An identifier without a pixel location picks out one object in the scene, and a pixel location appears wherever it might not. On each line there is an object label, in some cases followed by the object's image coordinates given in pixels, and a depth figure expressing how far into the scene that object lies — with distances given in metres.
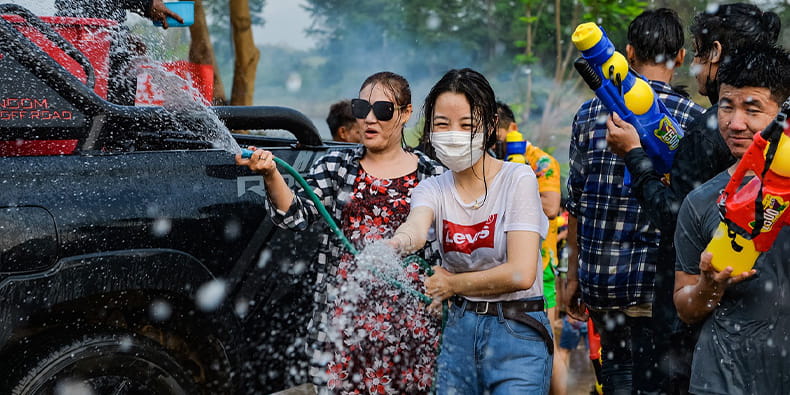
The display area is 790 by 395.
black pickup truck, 3.47
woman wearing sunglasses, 3.88
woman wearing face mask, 3.15
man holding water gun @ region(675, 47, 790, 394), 2.70
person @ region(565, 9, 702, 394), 4.10
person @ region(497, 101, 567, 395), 5.94
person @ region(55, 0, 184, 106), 4.32
